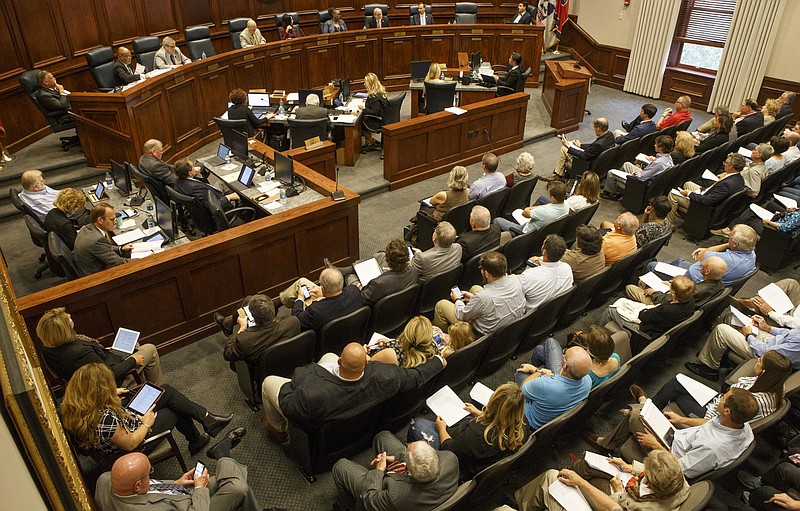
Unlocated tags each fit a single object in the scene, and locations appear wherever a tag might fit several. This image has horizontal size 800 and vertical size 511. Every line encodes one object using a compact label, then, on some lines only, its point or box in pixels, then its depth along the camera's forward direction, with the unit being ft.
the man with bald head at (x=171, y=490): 8.39
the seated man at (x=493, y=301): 13.10
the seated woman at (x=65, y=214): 15.87
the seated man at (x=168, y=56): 28.12
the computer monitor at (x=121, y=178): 18.56
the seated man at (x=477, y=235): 15.87
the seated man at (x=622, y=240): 15.62
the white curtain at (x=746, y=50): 32.42
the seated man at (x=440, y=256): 14.64
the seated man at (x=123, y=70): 26.25
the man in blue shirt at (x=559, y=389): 10.48
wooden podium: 30.27
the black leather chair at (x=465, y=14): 39.70
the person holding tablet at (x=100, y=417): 9.70
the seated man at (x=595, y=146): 23.53
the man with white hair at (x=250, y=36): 31.81
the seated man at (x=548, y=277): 13.85
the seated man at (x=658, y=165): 21.56
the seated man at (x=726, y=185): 19.62
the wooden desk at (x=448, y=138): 24.18
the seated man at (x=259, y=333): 12.01
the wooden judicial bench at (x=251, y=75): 22.62
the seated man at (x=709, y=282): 13.69
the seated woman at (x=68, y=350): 11.12
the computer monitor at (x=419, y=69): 31.26
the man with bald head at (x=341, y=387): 10.12
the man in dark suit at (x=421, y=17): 38.19
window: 35.22
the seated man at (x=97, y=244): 14.60
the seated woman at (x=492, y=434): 9.29
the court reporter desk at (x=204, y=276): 13.43
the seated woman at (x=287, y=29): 34.53
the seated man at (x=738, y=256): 15.07
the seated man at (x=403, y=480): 8.56
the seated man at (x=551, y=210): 17.42
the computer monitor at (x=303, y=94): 26.30
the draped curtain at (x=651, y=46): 36.70
